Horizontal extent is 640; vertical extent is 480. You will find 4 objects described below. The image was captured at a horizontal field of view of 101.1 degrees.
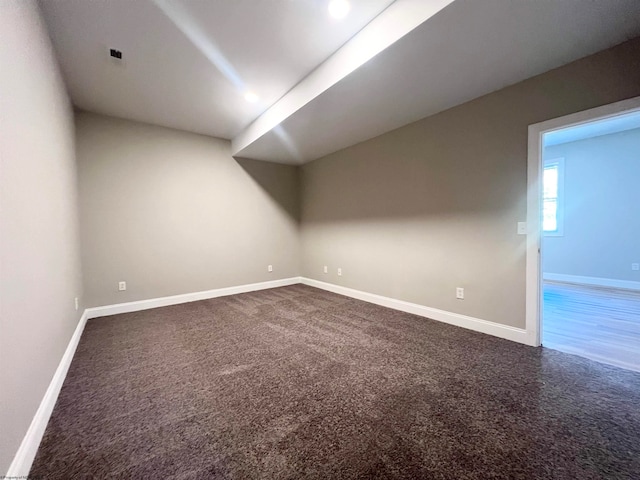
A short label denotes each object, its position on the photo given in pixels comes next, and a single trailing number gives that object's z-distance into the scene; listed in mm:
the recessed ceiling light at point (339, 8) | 1812
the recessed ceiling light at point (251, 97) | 3030
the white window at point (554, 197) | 5324
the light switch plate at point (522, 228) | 2498
